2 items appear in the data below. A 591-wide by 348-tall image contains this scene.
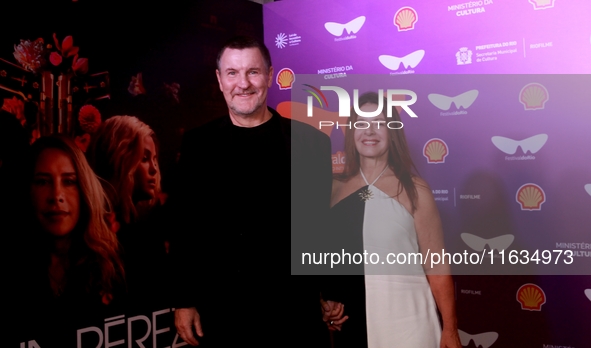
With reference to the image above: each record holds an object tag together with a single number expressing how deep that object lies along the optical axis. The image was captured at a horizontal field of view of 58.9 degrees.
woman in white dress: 2.80
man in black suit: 2.76
